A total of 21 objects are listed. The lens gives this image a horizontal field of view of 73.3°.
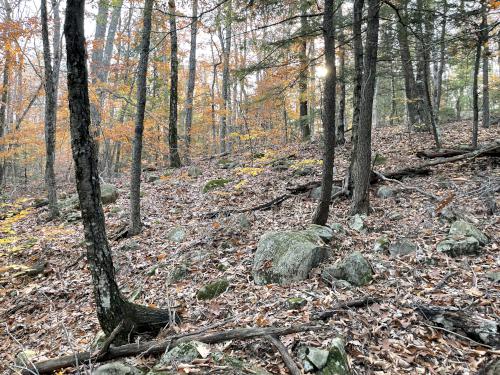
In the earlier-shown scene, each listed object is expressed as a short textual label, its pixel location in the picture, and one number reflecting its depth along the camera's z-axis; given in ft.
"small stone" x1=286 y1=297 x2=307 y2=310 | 14.42
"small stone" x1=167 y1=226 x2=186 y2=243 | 25.18
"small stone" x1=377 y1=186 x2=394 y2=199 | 26.16
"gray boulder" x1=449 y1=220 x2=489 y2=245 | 17.84
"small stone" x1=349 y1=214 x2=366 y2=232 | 21.62
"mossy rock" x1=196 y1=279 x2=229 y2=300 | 17.04
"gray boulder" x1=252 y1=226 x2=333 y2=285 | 17.07
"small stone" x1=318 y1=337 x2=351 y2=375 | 10.59
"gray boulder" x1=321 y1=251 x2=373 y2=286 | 16.03
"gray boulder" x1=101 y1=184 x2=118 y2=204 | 37.73
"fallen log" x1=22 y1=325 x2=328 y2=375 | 12.10
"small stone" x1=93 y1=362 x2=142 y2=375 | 10.49
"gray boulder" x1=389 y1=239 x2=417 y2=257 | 18.11
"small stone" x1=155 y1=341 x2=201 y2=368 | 11.06
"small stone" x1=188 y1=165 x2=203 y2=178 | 43.68
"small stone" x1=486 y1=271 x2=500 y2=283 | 14.79
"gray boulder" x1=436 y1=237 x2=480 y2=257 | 17.31
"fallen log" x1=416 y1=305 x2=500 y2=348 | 11.83
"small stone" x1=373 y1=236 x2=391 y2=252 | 18.83
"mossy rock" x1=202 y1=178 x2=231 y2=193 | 36.22
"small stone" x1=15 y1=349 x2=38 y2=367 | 13.23
